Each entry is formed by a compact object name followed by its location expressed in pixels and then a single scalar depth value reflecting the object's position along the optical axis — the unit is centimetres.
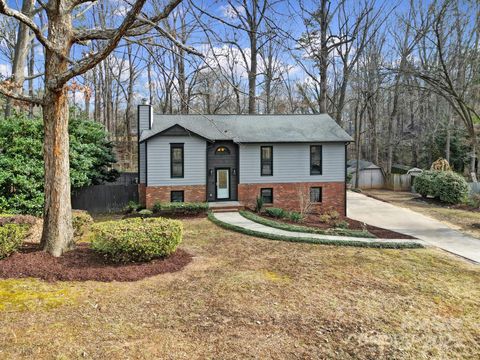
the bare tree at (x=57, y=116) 725
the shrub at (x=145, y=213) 1472
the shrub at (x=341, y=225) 1345
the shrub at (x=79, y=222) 939
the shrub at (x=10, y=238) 699
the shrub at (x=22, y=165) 1277
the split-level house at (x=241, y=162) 1608
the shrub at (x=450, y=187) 2089
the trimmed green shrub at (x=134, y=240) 713
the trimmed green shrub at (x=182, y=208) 1481
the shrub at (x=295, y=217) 1446
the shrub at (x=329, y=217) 1465
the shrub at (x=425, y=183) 2244
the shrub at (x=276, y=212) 1509
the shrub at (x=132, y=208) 1593
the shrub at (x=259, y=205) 1623
